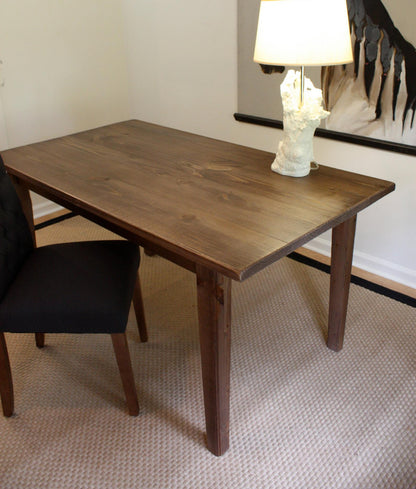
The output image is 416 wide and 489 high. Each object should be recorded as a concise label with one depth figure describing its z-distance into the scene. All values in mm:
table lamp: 1401
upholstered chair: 1471
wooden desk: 1261
